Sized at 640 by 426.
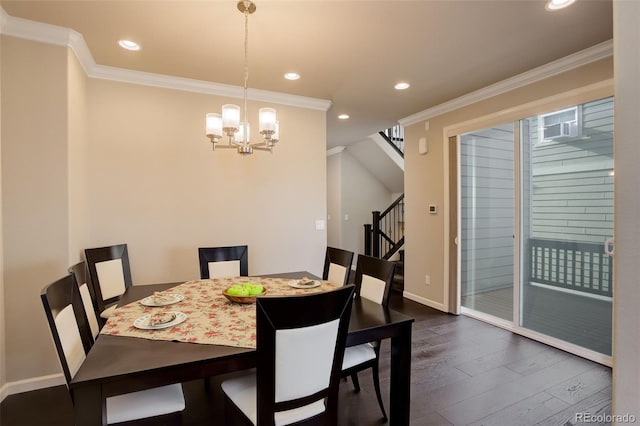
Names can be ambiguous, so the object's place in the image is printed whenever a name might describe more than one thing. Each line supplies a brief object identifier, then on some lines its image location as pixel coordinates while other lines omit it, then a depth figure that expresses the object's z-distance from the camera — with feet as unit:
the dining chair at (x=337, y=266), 8.25
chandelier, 6.75
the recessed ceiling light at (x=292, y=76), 10.12
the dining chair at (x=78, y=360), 4.33
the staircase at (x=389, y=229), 20.54
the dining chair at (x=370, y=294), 6.30
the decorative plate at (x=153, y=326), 5.03
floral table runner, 4.76
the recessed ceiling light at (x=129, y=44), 8.25
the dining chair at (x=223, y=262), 9.12
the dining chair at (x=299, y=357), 3.97
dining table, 3.79
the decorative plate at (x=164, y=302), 6.15
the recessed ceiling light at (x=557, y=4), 6.64
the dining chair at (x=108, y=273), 8.14
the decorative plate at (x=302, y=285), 7.54
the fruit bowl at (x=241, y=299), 6.20
